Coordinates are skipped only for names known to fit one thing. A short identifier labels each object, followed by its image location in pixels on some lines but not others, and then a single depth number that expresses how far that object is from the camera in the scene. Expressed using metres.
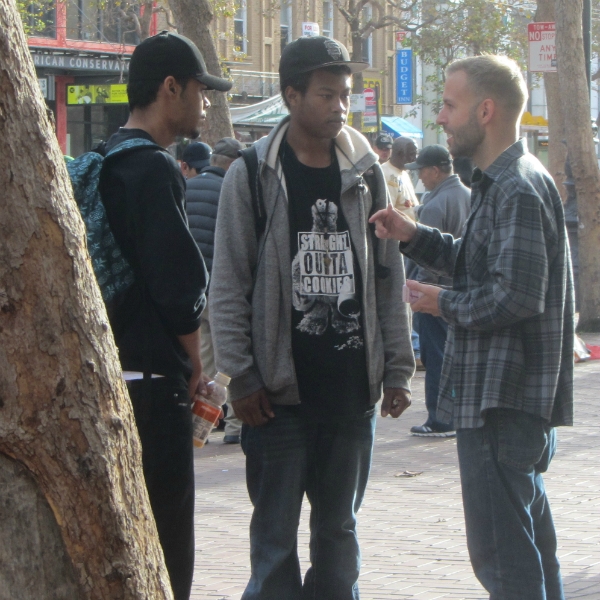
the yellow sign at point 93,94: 32.66
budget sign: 46.31
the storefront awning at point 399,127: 43.14
